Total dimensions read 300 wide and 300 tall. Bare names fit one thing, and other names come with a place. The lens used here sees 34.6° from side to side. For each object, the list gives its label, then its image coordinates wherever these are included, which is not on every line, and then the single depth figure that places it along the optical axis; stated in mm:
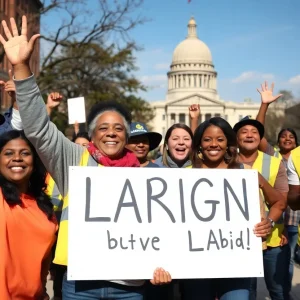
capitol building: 95188
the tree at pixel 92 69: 19141
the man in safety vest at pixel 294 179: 3424
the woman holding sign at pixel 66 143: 2576
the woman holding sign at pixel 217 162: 3029
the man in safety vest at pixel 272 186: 3955
